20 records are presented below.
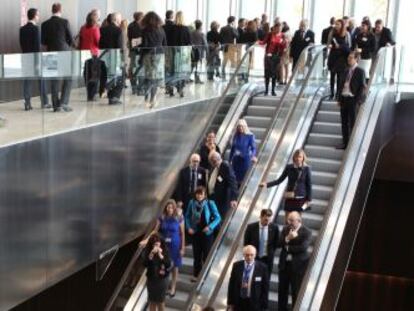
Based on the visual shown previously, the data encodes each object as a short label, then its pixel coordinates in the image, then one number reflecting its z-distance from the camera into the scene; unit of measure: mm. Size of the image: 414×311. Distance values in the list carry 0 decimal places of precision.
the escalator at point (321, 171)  9688
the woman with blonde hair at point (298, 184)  9969
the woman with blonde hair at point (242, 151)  11641
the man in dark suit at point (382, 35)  16094
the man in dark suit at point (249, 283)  8414
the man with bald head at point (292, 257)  8781
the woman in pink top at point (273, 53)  15102
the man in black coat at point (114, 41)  11609
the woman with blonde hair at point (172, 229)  9453
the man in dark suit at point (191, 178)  10688
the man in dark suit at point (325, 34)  16547
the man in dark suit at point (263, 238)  9062
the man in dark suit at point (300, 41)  15828
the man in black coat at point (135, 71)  11945
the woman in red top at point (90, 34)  12352
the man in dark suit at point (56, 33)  12055
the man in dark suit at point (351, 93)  12438
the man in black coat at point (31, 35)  11383
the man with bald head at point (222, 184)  10516
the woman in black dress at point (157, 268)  9156
